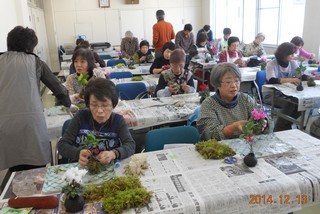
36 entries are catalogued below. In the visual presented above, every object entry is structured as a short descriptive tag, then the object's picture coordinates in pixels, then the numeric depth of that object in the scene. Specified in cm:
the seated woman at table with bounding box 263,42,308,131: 379
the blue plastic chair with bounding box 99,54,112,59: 804
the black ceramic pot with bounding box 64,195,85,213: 132
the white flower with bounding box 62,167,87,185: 133
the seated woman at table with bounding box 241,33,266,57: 706
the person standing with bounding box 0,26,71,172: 235
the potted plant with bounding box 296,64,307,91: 379
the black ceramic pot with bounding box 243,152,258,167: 167
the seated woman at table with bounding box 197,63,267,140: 223
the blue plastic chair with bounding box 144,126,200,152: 219
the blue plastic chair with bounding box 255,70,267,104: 444
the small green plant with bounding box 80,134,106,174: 165
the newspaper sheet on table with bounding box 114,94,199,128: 275
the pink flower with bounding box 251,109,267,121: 167
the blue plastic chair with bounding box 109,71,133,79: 487
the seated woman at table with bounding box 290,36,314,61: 545
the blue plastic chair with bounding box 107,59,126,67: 621
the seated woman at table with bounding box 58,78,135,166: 194
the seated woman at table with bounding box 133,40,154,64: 621
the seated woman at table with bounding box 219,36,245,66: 589
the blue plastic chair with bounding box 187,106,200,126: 284
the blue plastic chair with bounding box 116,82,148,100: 399
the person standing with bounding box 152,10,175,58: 686
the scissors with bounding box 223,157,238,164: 174
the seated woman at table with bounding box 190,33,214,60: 702
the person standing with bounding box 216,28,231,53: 869
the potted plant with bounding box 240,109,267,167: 167
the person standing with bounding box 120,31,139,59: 706
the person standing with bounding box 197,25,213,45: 938
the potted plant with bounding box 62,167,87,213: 132
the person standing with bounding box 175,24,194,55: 724
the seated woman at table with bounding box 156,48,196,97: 356
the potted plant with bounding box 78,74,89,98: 298
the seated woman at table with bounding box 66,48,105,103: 337
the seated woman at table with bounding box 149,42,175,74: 489
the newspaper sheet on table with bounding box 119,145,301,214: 138
